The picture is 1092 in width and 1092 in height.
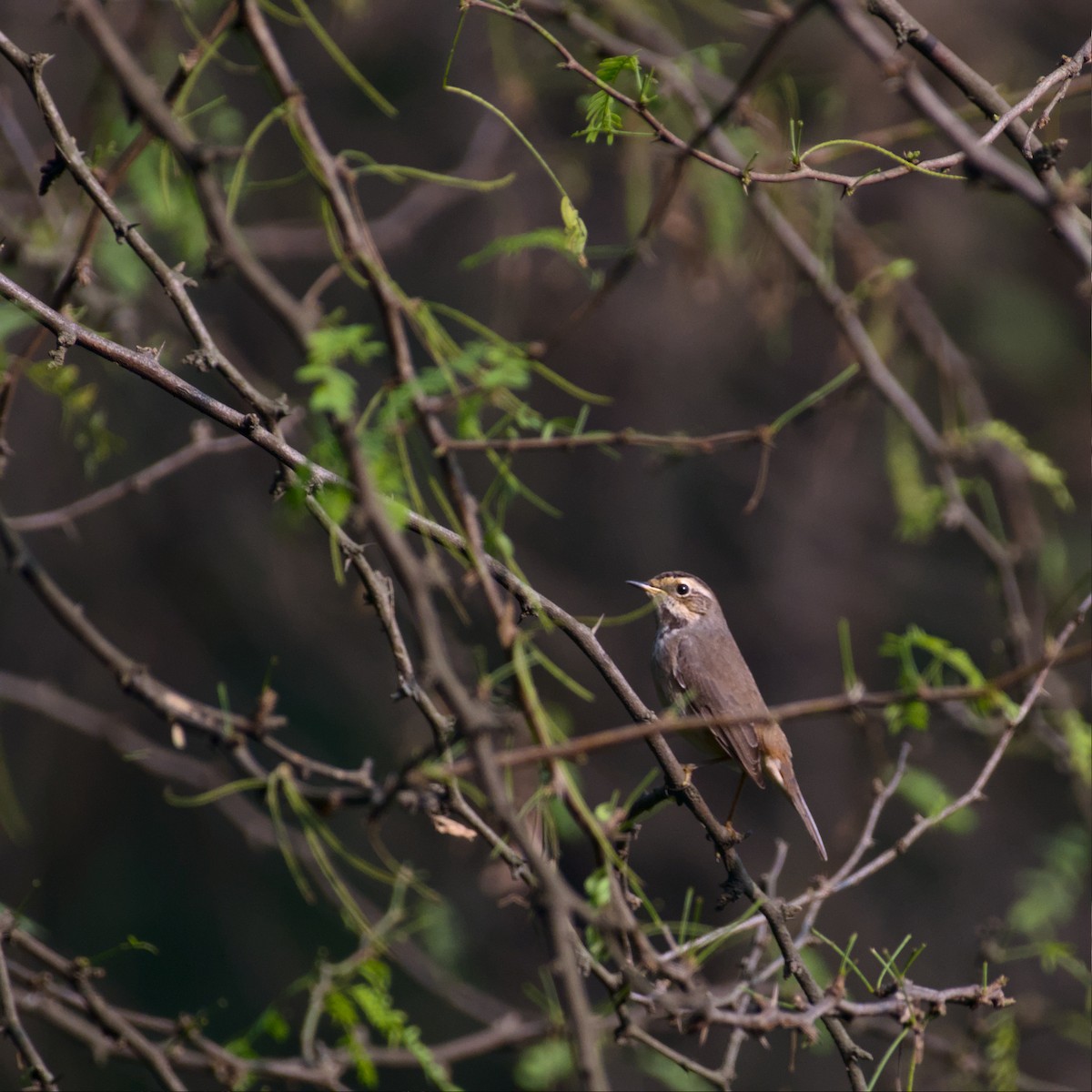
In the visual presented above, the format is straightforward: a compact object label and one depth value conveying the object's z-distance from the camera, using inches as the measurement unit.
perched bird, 365.4
